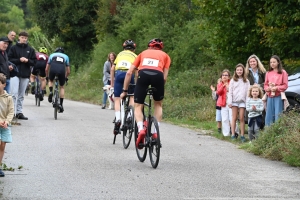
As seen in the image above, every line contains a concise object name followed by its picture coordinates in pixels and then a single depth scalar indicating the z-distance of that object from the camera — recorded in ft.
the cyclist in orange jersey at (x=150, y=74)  39.14
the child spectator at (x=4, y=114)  33.63
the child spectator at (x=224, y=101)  55.88
